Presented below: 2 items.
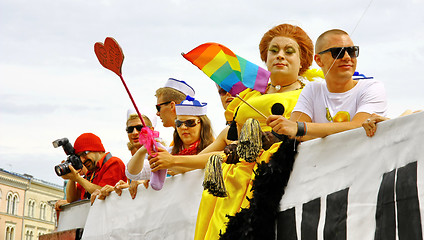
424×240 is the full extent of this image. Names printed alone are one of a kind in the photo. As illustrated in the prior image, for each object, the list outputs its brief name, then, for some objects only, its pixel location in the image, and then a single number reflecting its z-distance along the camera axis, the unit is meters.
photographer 6.20
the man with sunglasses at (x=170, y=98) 6.09
